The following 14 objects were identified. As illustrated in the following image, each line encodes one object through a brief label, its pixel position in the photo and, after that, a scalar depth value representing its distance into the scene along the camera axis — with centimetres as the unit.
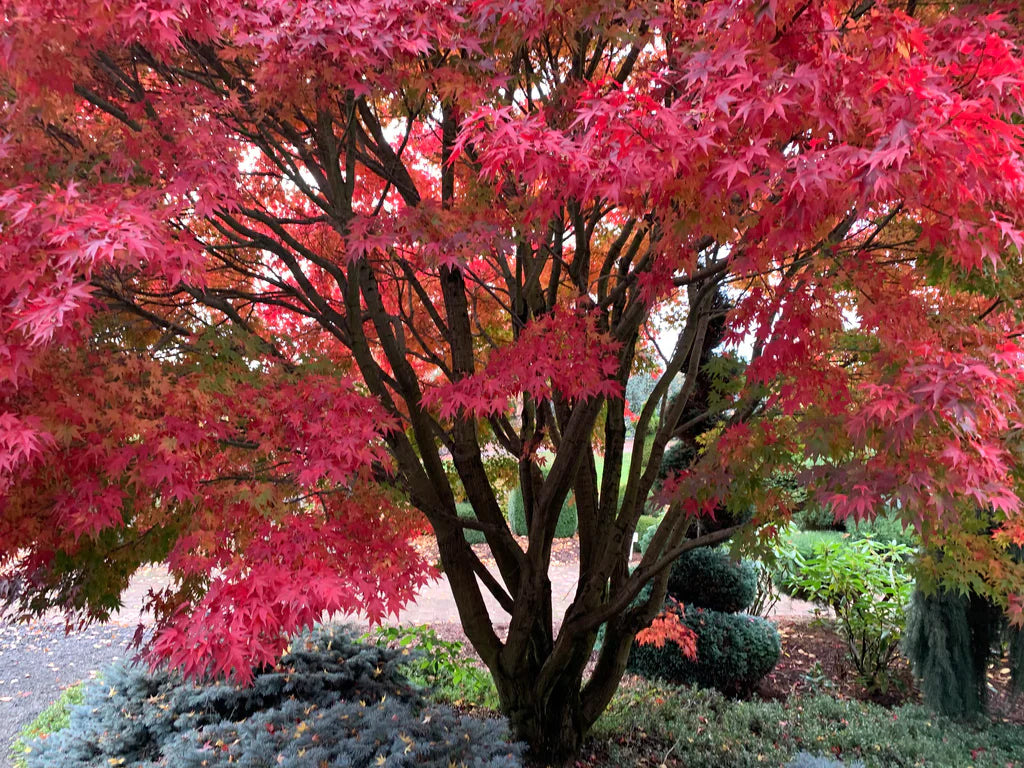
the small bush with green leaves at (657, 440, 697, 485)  658
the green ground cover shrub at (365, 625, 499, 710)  548
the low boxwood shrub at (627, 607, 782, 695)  595
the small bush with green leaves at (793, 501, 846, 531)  1104
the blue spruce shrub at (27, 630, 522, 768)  369
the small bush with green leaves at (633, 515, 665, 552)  1103
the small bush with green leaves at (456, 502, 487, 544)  1230
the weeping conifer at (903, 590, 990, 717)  552
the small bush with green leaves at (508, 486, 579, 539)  1301
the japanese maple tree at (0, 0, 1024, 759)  200
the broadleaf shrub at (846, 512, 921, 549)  953
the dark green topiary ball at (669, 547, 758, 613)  638
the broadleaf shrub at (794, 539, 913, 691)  632
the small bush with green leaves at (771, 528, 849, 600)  760
